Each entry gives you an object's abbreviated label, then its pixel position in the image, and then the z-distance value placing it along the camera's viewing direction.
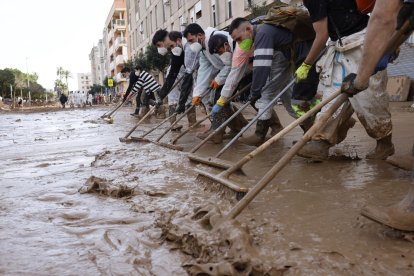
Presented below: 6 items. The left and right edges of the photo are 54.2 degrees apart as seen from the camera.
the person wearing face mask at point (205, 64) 4.90
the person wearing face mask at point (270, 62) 3.74
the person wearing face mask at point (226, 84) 4.27
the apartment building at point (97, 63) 92.25
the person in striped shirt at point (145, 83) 10.05
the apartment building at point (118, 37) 53.16
